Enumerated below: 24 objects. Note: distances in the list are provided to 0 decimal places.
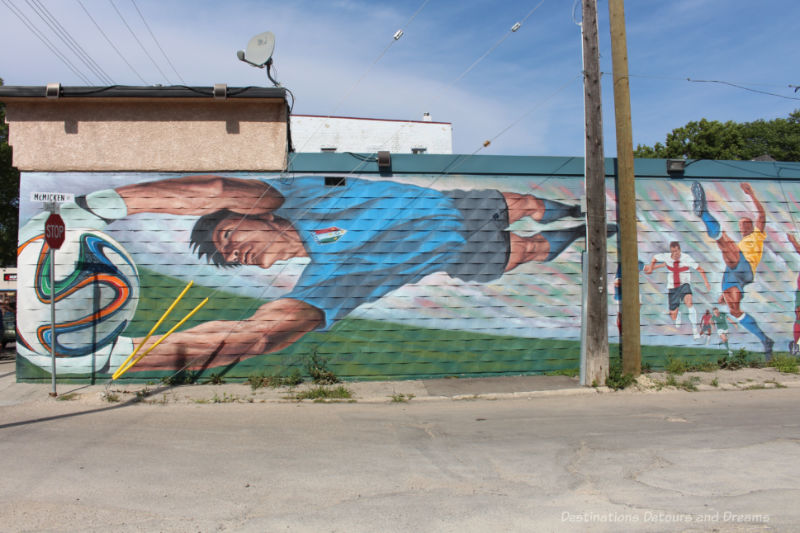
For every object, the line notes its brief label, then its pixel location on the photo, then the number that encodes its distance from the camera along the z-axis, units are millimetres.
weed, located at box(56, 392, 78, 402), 9078
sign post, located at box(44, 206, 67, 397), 8852
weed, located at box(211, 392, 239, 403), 9071
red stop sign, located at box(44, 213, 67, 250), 8875
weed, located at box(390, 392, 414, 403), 9203
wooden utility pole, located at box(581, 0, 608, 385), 9875
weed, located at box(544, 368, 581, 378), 10703
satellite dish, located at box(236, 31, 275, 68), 10375
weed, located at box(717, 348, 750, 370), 11336
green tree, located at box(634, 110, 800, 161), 35781
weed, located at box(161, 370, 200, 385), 10041
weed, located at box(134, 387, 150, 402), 9134
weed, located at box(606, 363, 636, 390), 9875
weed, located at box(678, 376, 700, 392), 9961
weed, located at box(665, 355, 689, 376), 10867
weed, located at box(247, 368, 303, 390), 9930
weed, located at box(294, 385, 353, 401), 9328
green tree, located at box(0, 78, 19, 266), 22984
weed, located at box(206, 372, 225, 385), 10062
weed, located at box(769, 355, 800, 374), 11070
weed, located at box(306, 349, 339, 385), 10148
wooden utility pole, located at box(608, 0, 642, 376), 10148
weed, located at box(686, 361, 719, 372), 11133
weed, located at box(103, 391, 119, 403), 9031
